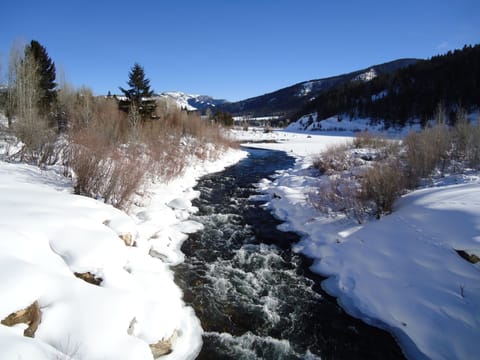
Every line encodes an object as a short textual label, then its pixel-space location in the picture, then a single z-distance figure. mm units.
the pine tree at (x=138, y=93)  24753
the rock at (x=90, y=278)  3771
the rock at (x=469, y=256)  4178
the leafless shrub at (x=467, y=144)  10000
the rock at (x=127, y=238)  5577
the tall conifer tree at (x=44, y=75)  24109
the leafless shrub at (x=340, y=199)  7496
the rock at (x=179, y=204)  9781
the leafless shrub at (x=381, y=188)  7105
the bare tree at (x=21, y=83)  20141
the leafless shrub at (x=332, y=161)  14094
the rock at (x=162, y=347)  3473
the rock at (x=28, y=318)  2604
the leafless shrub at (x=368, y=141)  17831
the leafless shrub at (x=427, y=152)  9742
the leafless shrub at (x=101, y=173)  7293
